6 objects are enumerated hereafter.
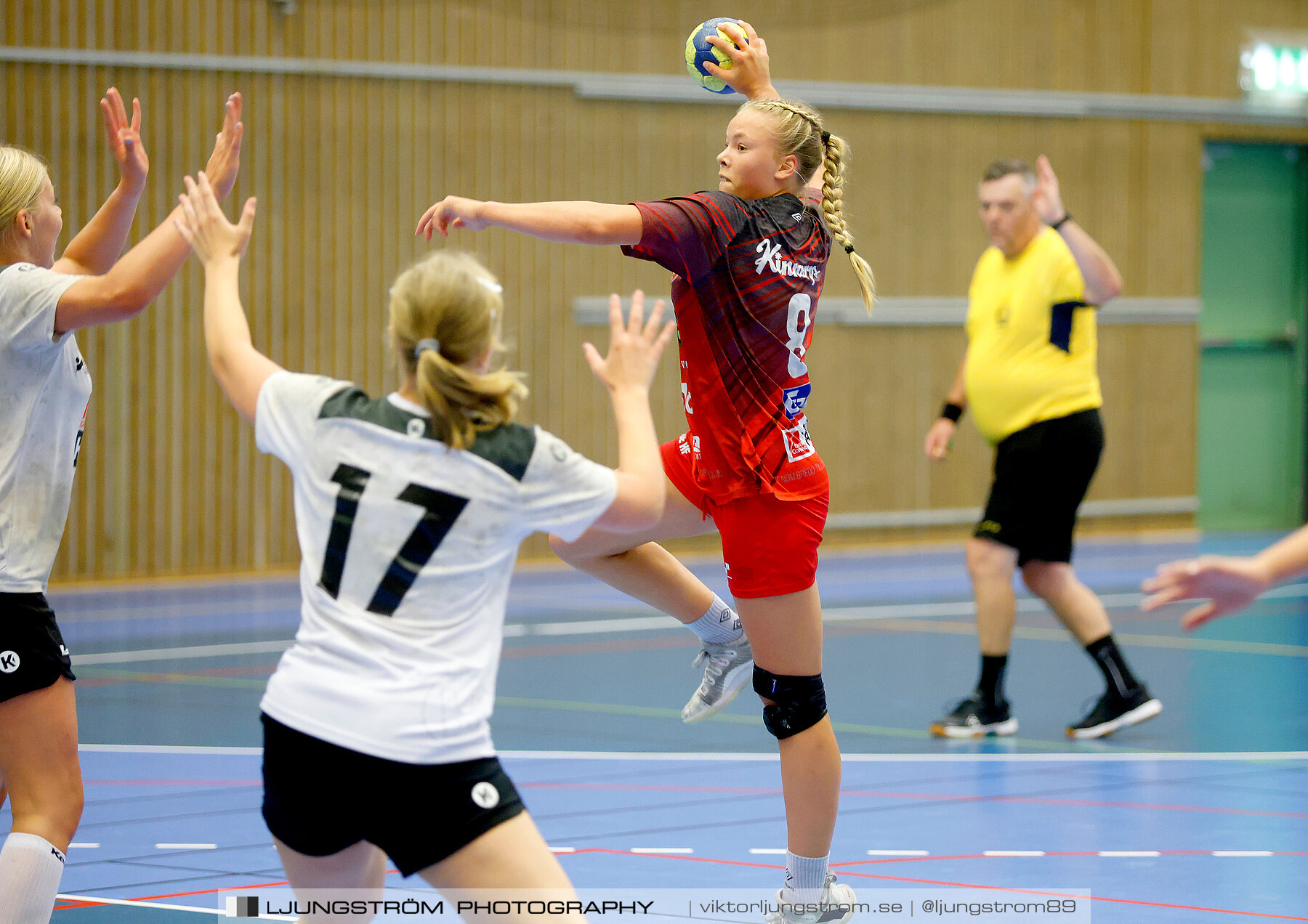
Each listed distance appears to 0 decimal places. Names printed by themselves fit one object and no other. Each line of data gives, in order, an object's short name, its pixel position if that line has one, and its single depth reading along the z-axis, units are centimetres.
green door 3303
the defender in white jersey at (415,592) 516
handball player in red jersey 755
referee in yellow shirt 1316
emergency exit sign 3222
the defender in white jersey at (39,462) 636
